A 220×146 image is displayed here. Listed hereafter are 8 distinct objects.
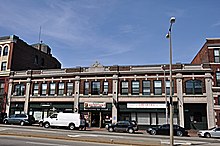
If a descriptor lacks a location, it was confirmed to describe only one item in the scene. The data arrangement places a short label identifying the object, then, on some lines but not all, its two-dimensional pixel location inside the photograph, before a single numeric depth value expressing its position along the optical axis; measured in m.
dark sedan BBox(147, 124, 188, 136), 27.00
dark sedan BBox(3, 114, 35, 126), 32.75
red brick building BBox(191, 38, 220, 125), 32.03
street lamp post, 14.29
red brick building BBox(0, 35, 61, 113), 41.47
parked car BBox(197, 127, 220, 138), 26.14
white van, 28.95
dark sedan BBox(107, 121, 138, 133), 28.56
